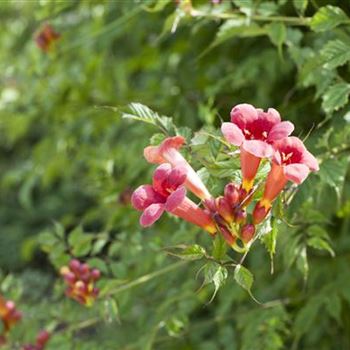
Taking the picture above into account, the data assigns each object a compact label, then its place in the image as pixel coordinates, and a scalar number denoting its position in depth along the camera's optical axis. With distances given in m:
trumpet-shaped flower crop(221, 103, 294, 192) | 1.00
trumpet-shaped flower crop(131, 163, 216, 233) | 0.99
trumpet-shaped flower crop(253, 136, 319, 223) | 0.98
